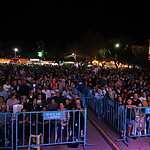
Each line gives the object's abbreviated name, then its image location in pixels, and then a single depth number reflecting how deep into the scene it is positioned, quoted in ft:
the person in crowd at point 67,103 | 26.09
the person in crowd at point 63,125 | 22.26
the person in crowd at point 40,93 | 32.43
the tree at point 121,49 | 113.70
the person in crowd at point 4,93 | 34.08
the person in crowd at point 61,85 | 44.91
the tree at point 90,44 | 181.78
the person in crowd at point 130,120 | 23.68
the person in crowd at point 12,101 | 28.19
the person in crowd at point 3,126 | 21.28
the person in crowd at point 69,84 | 46.20
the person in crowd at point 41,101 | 29.68
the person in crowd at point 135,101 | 26.71
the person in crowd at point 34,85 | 42.19
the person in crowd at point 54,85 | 42.40
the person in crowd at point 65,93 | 36.86
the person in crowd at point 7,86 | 38.40
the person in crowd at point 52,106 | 26.61
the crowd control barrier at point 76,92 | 40.88
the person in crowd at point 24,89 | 38.05
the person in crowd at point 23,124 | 20.99
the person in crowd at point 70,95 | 35.16
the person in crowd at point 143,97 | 31.99
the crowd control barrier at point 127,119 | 23.72
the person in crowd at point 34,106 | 24.32
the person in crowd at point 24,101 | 26.53
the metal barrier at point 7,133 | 20.88
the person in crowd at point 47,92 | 36.41
